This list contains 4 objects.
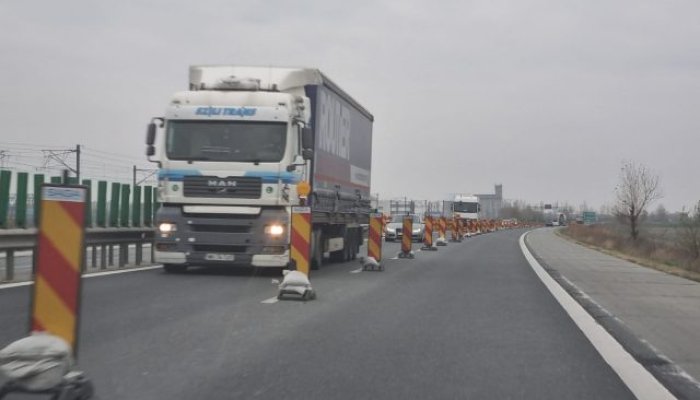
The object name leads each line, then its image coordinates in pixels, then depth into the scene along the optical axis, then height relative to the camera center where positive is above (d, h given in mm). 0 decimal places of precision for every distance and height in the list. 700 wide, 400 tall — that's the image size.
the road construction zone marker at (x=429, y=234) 30081 -467
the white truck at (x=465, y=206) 66625 +1477
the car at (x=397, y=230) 41250 -469
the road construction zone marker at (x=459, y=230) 43375 -410
